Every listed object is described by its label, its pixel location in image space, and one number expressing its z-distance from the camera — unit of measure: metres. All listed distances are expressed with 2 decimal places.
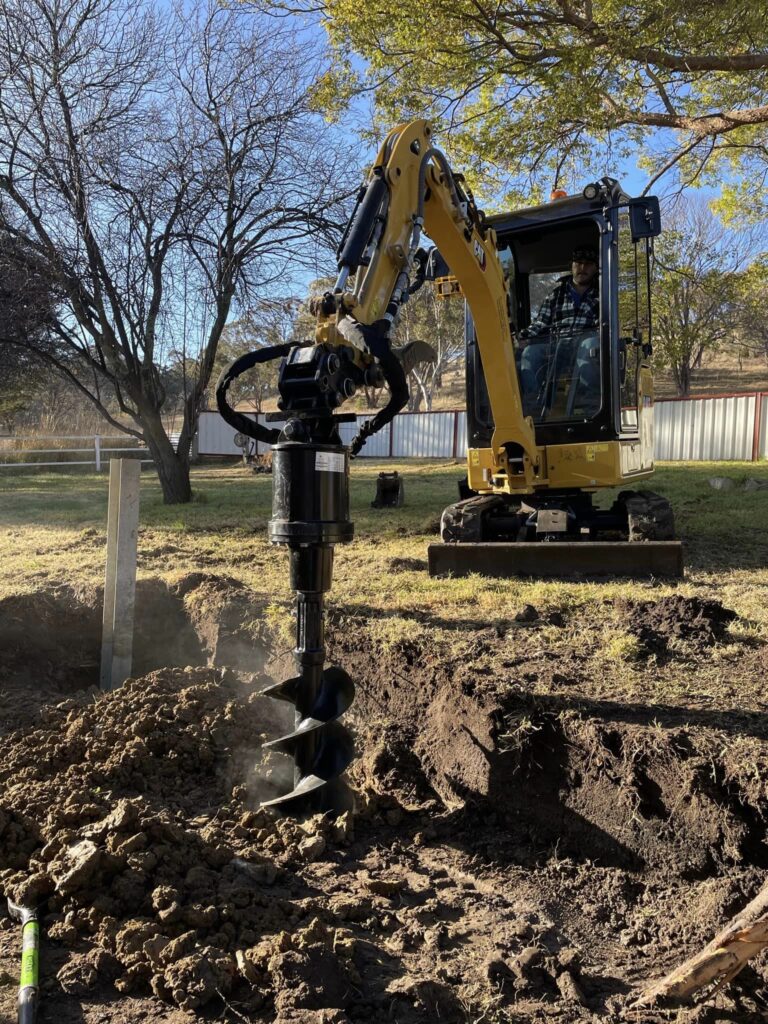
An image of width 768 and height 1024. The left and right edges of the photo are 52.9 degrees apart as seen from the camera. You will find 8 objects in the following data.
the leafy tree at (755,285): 12.95
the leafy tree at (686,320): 24.73
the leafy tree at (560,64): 7.94
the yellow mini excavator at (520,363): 4.04
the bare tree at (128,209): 10.90
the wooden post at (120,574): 5.30
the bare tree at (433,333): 38.67
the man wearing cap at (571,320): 7.09
